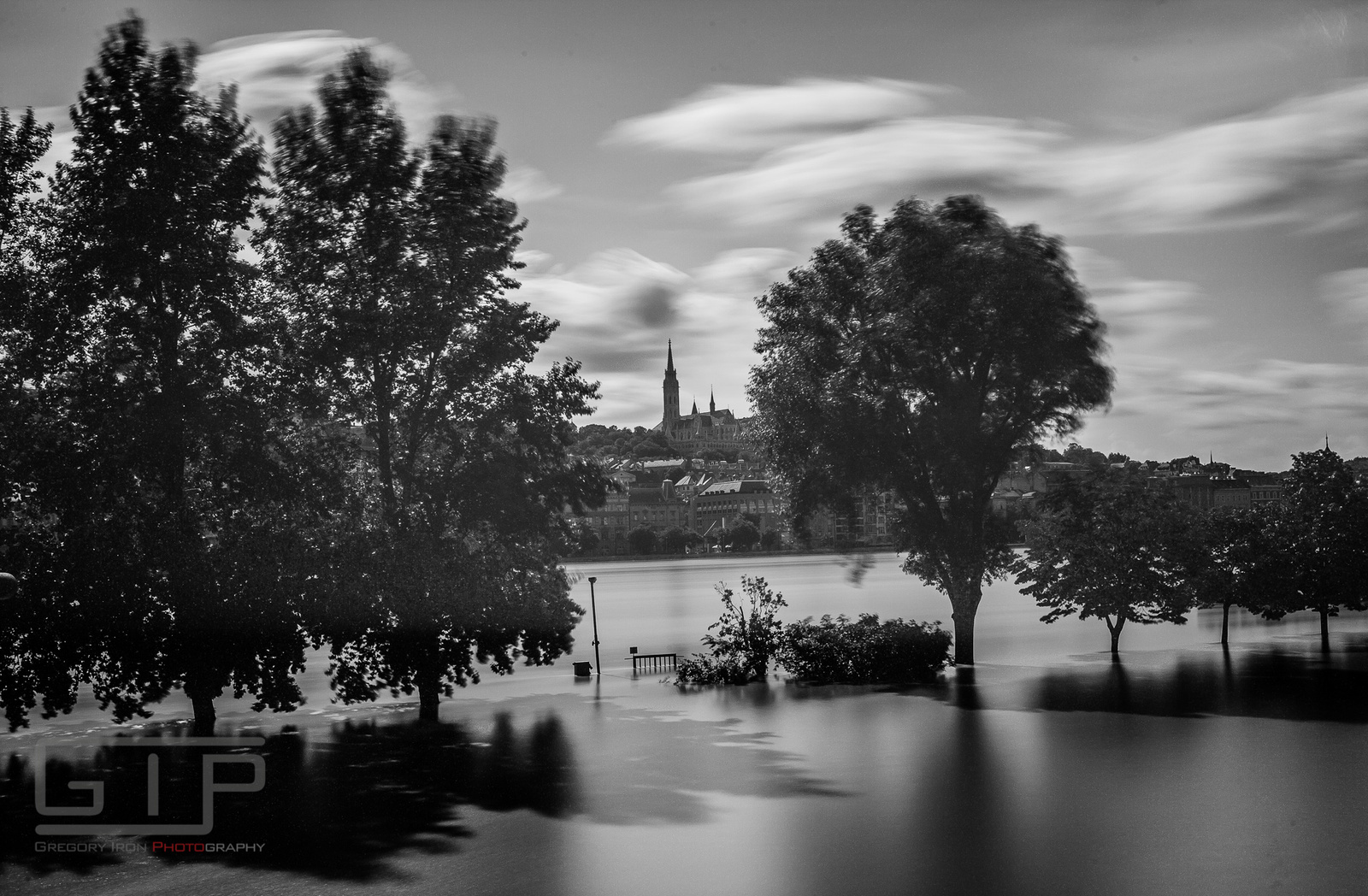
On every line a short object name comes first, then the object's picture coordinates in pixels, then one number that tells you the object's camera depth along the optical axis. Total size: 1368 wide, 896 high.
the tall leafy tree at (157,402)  31.41
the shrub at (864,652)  38.53
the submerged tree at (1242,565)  48.44
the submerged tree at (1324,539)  48.12
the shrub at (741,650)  40.28
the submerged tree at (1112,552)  45.12
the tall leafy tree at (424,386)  34.44
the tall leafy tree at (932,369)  39.44
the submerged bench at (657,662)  56.62
